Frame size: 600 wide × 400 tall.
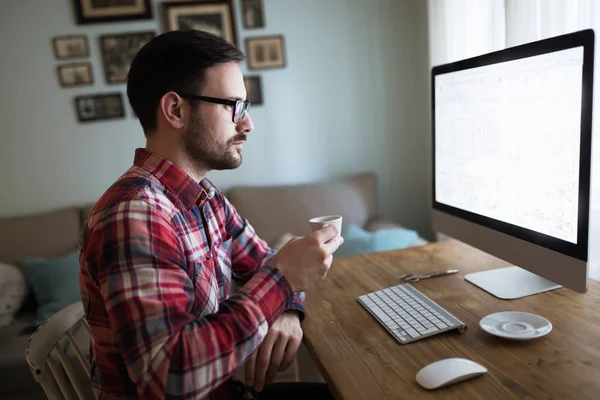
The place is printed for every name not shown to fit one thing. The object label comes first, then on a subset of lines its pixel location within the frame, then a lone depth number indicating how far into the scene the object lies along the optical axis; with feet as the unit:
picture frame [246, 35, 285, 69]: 9.19
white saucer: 2.96
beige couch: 8.29
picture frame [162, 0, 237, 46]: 8.82
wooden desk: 2.55
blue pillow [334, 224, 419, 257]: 7.49
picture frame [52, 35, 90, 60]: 8.68
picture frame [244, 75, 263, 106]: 9.24
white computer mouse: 2.56
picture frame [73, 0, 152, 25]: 8.59
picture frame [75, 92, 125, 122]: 8.94
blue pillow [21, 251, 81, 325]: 7.17
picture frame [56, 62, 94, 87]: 8.77
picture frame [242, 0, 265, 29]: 9.04
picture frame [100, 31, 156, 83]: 8.79
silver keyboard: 3.17
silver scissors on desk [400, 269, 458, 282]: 4.26
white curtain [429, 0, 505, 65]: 6.94
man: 2.52
